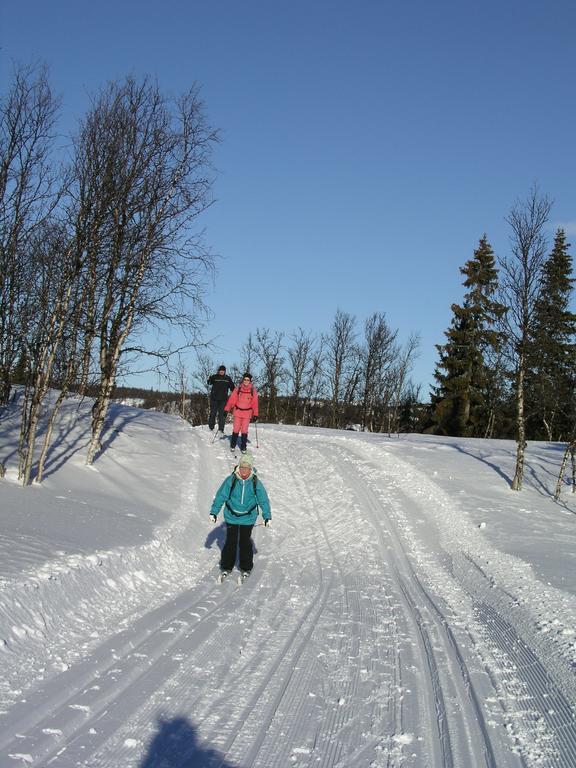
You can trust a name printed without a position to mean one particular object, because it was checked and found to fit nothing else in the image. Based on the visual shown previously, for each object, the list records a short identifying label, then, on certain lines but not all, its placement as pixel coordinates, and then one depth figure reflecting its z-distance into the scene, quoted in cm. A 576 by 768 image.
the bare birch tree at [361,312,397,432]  5281
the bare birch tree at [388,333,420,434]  5537
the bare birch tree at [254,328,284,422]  5894
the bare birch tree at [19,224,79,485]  1139
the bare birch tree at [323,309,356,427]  5538
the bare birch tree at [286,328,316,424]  6016
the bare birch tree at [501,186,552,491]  1627
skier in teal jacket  894
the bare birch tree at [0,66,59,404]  1134
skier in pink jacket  1747
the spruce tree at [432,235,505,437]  4172
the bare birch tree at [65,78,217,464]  1205
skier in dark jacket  2097
